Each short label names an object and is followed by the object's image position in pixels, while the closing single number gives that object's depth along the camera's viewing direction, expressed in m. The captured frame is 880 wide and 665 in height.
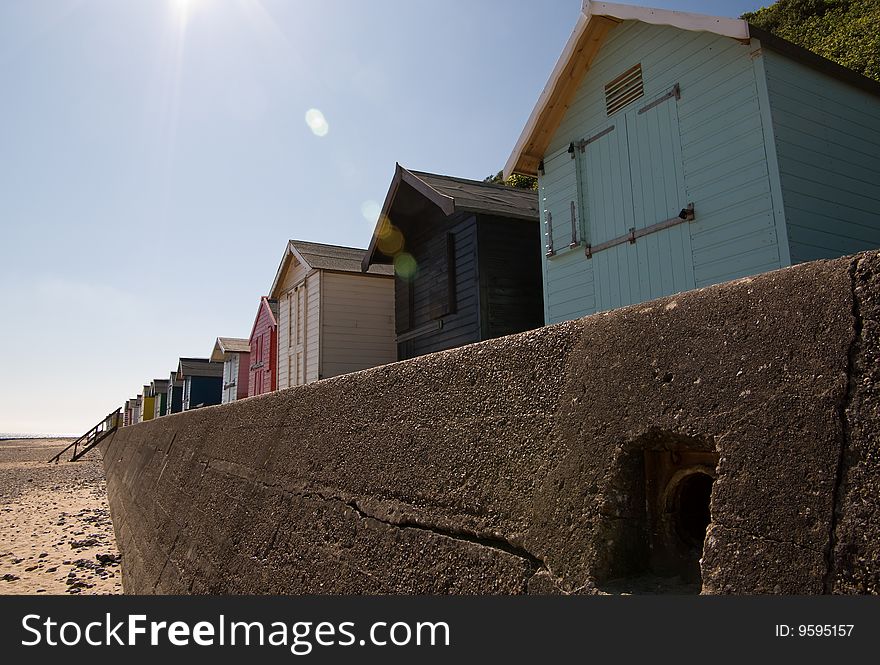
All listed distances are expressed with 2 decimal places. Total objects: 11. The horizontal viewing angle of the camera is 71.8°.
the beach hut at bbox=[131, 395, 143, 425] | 63.02
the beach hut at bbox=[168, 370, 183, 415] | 46.53
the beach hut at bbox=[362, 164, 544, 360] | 11.93
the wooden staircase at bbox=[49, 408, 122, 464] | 44.34
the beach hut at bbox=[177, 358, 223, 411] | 42.09
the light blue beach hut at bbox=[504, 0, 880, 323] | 6.82
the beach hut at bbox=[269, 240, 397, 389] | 16.98
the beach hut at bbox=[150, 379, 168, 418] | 52.24
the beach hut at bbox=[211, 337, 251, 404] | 31.39
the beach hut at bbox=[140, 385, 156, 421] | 56.19
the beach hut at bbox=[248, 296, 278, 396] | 23.11
